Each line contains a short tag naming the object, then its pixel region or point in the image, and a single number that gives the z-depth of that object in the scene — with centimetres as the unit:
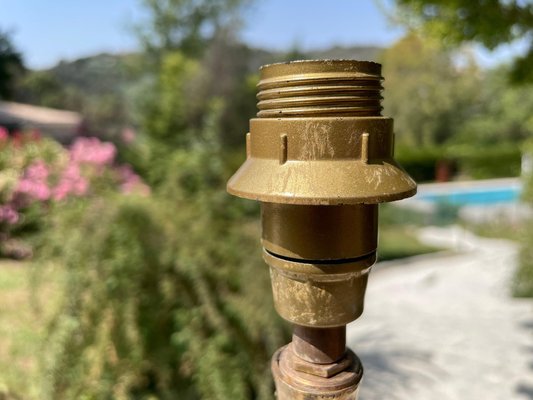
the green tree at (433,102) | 2045
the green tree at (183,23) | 1947
